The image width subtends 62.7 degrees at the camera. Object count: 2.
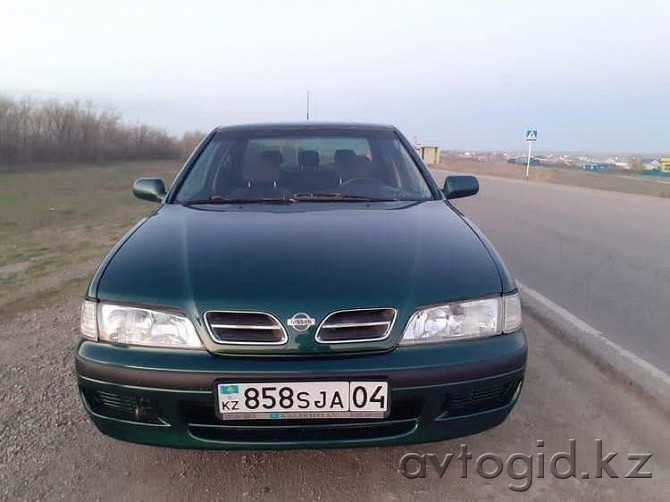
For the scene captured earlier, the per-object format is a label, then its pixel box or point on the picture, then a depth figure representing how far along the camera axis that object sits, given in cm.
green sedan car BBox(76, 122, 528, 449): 198
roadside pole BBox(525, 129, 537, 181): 2611
